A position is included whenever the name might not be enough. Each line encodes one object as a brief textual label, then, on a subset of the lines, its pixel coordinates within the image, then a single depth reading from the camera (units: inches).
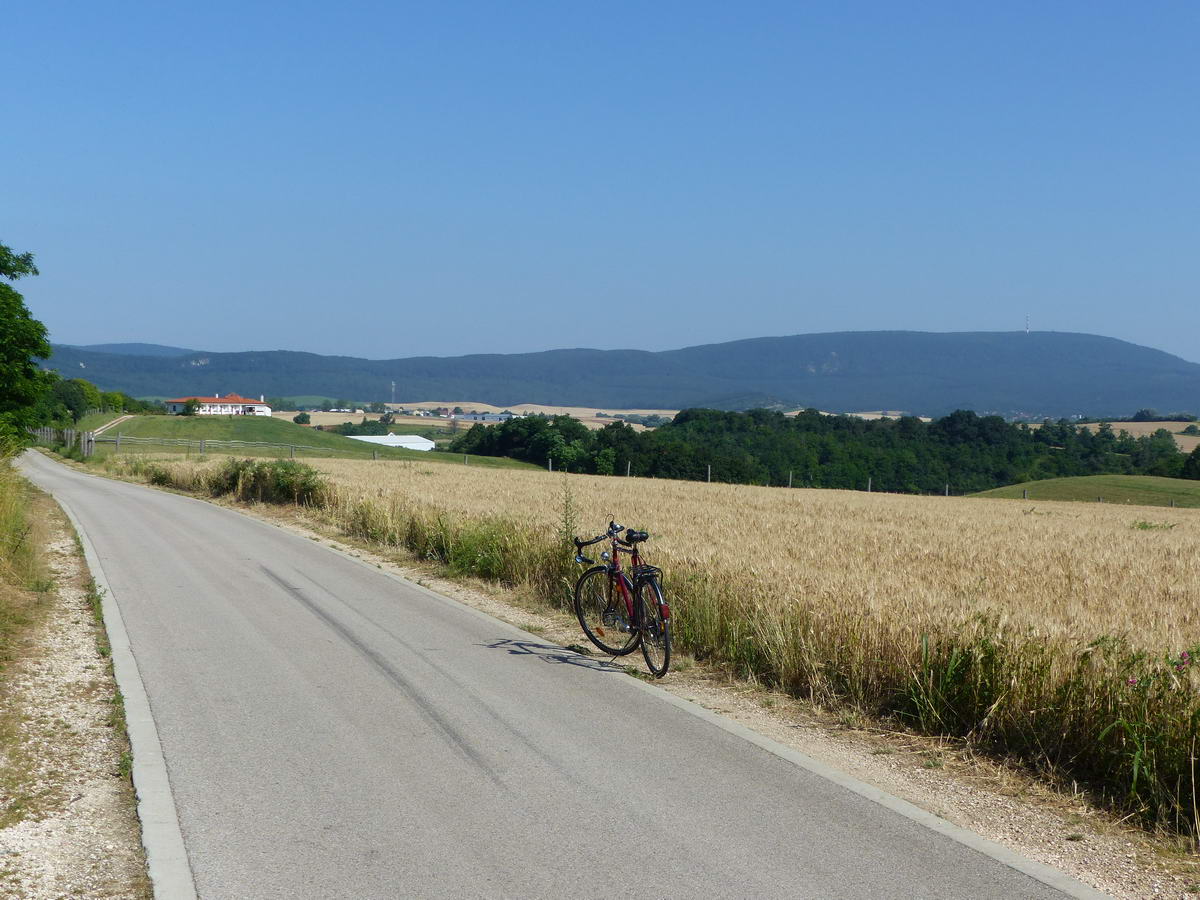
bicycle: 370.3
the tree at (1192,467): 3472.0
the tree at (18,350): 1392.7
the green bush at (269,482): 1079.6
